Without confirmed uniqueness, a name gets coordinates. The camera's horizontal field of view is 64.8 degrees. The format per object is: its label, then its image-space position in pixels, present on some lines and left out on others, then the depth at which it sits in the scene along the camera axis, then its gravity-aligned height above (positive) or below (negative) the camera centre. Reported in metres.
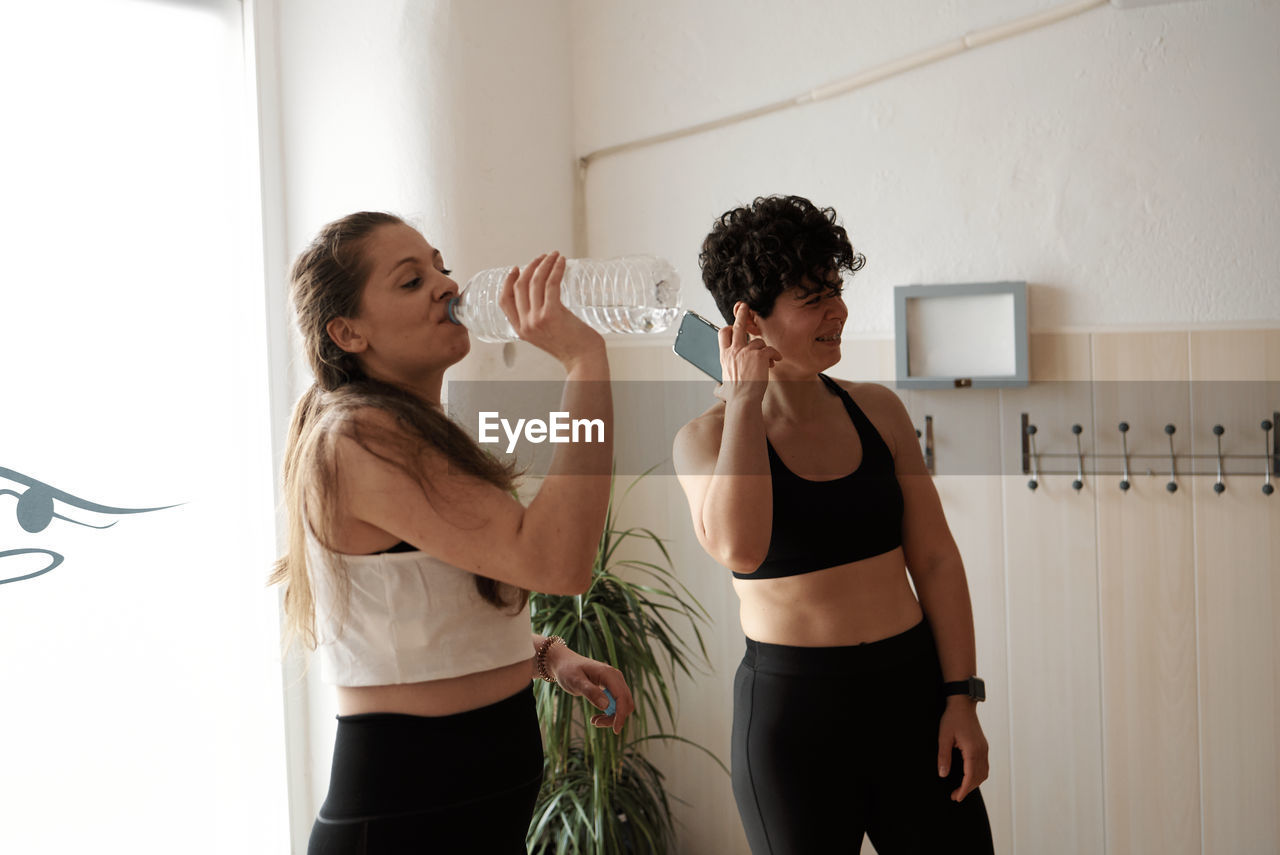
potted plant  2.23 -0.76
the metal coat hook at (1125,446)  2.26 -0.12
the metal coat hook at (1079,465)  2.30 -0.17
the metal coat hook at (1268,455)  2.16 -0.15
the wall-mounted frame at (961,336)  2.31 +0.14
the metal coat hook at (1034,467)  2.33 -0.17
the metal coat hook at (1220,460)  2.18 -0.16
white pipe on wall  2.28 +0.80
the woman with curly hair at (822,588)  1.47 -0.29
